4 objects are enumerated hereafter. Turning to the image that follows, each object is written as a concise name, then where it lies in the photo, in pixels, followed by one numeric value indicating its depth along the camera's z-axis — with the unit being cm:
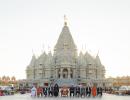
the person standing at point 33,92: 2155
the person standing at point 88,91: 2267
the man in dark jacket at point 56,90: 2184
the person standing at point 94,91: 2255
